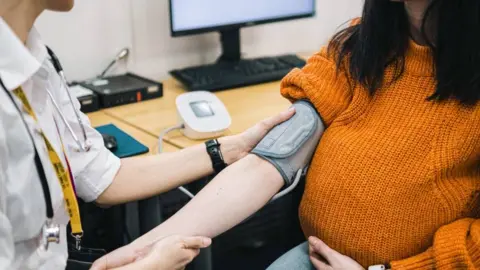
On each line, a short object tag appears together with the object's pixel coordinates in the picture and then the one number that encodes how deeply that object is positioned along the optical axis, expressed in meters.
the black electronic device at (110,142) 1.56
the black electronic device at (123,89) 1.92
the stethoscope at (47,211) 1.00
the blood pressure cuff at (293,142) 1.35
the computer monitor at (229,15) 2.07
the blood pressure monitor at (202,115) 1.64
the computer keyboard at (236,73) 2.06
